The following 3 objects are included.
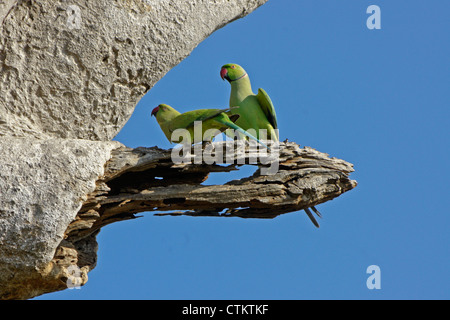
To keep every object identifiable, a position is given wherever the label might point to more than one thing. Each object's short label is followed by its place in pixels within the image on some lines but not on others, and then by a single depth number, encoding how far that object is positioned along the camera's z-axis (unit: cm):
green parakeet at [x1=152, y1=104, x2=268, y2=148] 1016
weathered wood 1000
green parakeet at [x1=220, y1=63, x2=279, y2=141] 1166
